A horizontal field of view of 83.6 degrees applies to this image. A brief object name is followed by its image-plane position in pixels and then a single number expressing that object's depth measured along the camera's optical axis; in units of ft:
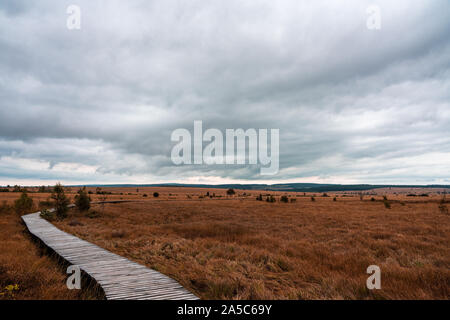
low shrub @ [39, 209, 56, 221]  61.77
